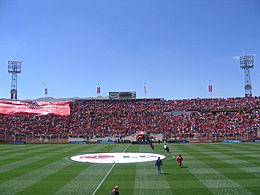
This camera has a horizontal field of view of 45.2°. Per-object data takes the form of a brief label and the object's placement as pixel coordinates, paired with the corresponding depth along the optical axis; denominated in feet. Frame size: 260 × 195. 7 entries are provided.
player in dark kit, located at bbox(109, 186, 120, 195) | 41.75
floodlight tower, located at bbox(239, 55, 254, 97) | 304.09
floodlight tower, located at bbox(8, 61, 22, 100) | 299.58
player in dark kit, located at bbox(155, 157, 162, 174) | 74.59
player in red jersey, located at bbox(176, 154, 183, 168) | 84.93
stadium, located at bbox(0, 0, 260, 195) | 63.41
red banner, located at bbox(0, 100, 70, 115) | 251.97
